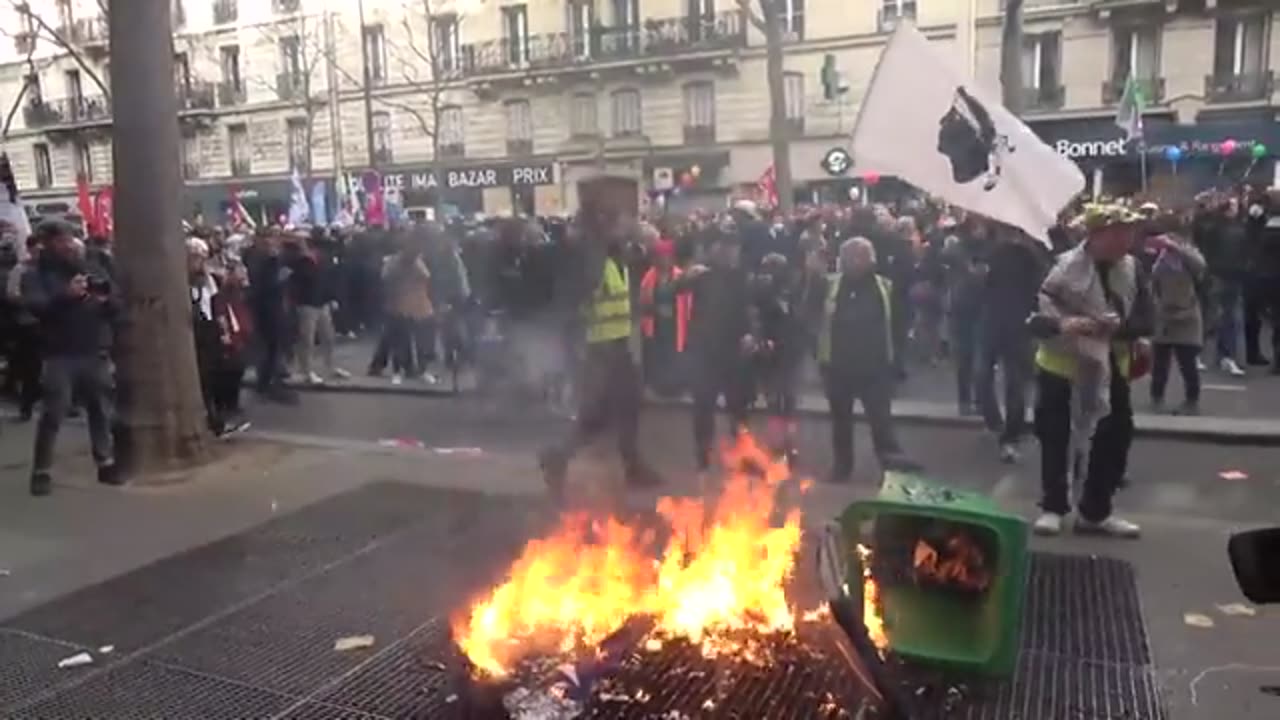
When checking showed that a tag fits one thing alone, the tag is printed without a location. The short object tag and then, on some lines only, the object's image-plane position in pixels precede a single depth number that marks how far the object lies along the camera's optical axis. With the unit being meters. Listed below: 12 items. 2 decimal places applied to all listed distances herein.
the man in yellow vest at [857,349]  7.46
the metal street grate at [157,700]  4.31
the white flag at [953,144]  5.73
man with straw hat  5.86
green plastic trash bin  4.09
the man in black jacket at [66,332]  7.78
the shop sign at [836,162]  30.89
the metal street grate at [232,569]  5.31
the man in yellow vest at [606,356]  7.26
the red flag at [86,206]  19.88
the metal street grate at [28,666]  4.60
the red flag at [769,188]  21.70
